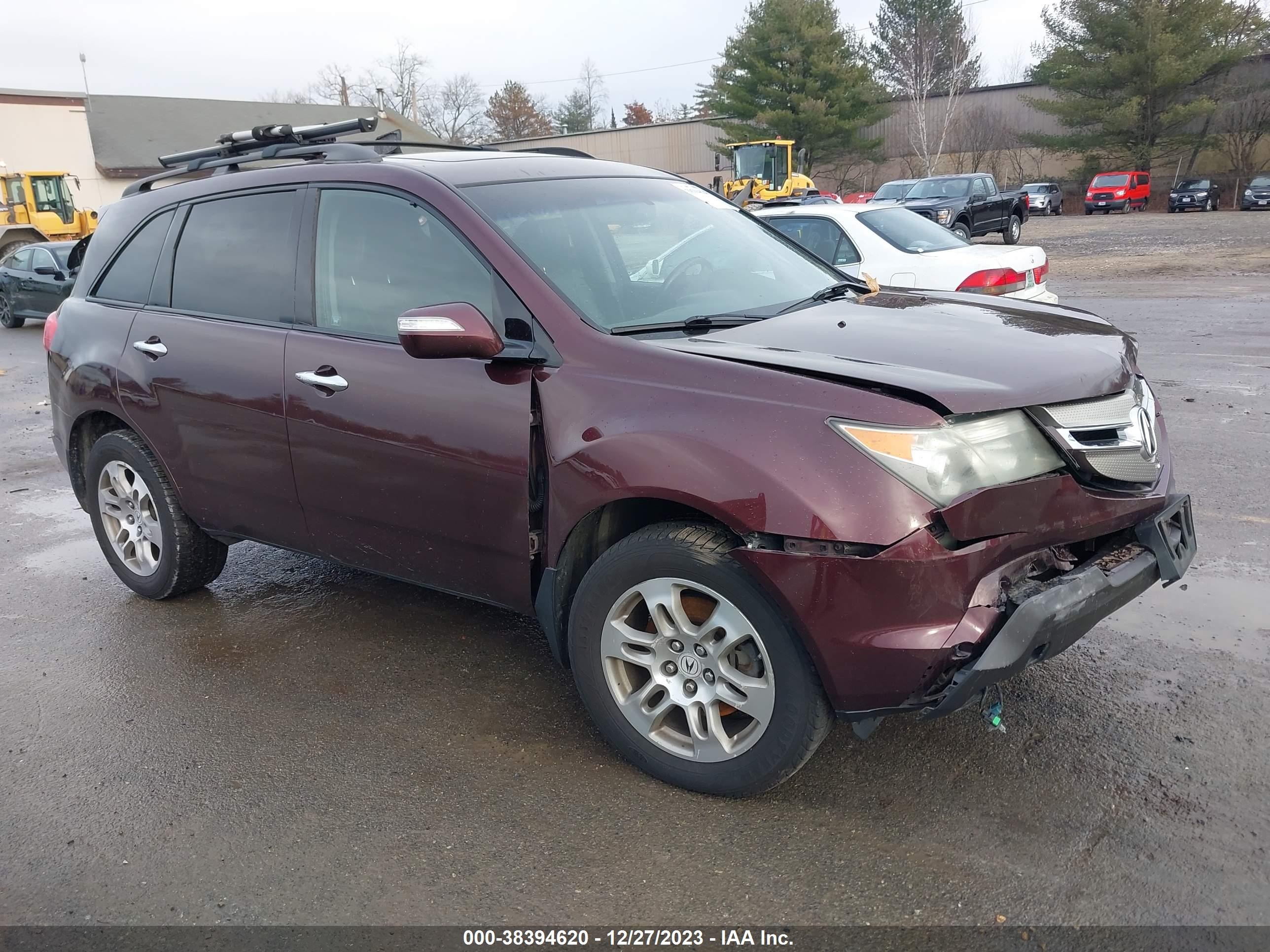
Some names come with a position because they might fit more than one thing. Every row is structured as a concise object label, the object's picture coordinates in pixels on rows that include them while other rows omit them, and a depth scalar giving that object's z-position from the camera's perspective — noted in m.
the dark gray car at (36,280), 18.30
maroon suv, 2.68
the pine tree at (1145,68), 44.44
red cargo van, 41.62
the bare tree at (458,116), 82.25
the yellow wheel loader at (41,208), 27.95
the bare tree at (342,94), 78.75
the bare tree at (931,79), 46.56
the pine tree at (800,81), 50.53
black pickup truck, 23.83
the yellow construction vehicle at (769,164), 32.97
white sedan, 8.98
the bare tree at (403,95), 76.62
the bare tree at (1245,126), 45.12
